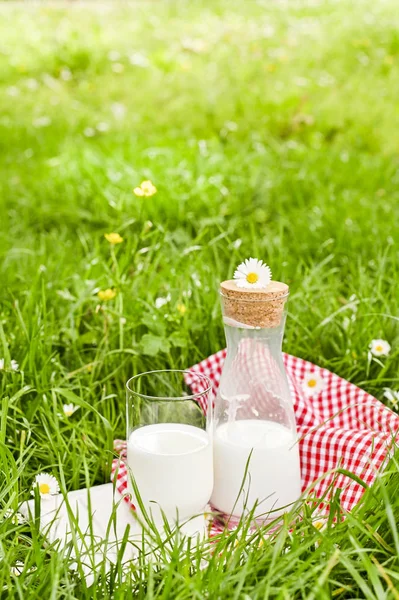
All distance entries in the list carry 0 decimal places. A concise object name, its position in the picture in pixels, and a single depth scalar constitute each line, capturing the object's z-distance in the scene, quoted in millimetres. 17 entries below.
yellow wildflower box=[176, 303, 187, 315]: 2221
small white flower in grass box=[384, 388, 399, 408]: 1886
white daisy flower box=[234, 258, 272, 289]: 1515
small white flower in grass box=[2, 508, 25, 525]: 1448
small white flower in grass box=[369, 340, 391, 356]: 2092
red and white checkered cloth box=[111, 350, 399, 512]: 1657
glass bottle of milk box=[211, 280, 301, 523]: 1519
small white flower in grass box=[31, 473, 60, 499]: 1623
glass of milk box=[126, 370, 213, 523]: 1447
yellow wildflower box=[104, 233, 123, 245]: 2275
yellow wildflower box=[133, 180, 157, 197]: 2129
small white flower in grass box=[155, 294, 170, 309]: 2338
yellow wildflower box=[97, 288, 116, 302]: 2186
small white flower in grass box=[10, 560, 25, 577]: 1351
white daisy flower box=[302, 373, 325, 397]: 1981
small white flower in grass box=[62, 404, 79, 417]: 1895
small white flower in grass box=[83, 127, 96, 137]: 4975
